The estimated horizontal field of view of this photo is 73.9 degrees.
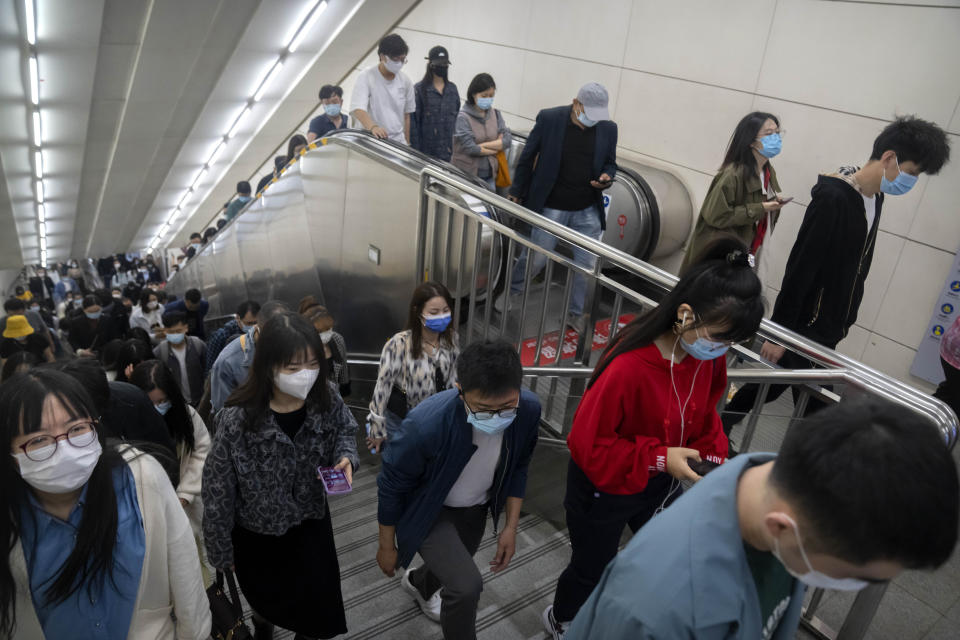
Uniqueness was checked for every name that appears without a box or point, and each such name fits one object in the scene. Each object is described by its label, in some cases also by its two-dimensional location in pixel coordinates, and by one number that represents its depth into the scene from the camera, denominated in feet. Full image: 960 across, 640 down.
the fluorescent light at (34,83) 26.13
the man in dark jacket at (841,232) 10.25
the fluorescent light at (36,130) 32.15
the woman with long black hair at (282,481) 7.32
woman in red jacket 6.48
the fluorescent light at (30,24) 21.19
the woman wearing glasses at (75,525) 5.49
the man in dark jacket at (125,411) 7.69
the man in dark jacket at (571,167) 14.15
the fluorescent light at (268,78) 38.75
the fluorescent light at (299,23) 32.24
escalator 14.60
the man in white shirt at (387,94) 17.89
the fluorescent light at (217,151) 51.09
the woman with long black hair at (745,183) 12.19
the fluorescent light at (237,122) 44.82
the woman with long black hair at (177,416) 9.04
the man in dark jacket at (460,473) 7.26
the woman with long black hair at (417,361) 10.34
